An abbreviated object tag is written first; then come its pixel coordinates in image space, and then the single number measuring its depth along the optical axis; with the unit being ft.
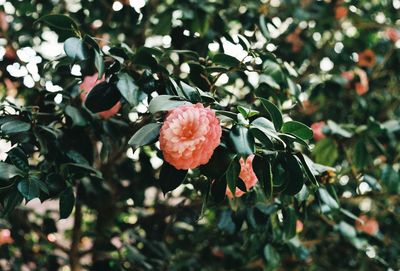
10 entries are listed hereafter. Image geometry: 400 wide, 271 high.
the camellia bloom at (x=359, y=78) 6.96
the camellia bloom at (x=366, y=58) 7.49
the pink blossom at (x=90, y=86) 4.93
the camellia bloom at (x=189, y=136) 3.81
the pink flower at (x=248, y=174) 4.18
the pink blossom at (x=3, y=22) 6.13
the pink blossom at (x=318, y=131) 5.85
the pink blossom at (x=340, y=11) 7.05
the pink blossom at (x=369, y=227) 6.46
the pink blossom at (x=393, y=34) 7.49
